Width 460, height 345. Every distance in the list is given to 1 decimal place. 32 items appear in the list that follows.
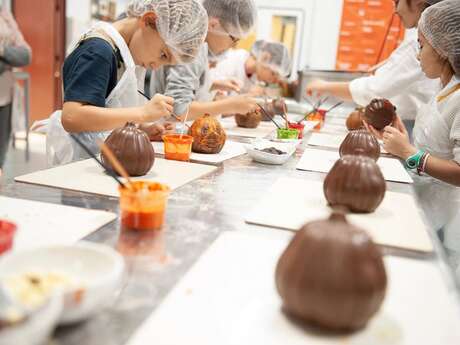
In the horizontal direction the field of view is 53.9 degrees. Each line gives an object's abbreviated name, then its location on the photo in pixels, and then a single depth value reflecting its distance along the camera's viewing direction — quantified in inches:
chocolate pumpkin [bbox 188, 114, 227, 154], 74.2
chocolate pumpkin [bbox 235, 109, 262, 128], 109.9
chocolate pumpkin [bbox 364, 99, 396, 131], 94.7
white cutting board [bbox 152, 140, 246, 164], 70.5
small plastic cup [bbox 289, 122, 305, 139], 101.0
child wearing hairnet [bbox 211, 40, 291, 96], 166.7
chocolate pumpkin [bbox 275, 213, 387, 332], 24.1
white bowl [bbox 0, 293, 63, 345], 19.5
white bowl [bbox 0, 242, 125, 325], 23.0
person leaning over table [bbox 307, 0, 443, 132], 103.2
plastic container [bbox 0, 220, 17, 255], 30.6
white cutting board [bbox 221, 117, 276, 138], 101.8
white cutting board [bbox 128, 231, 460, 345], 23.8
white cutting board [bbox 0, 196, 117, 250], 34.2
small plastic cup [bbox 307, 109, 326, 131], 134.8
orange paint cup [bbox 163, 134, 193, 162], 67.7
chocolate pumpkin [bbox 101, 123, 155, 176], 54.7
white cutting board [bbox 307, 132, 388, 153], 95.0
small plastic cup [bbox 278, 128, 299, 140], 91.3
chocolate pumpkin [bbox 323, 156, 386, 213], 46.3
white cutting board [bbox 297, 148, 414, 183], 69.3
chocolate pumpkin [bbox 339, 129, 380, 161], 70.5
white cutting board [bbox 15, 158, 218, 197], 49.9
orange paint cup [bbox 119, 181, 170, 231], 38.0
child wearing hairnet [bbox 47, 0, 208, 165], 66.3
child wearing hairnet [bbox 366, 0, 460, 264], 72.2
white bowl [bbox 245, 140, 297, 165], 70.5
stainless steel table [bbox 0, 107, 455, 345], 24.4
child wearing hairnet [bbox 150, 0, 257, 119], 99.1
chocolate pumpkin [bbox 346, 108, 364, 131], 112.4
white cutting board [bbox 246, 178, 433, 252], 41.0
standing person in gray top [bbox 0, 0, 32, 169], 146.8
